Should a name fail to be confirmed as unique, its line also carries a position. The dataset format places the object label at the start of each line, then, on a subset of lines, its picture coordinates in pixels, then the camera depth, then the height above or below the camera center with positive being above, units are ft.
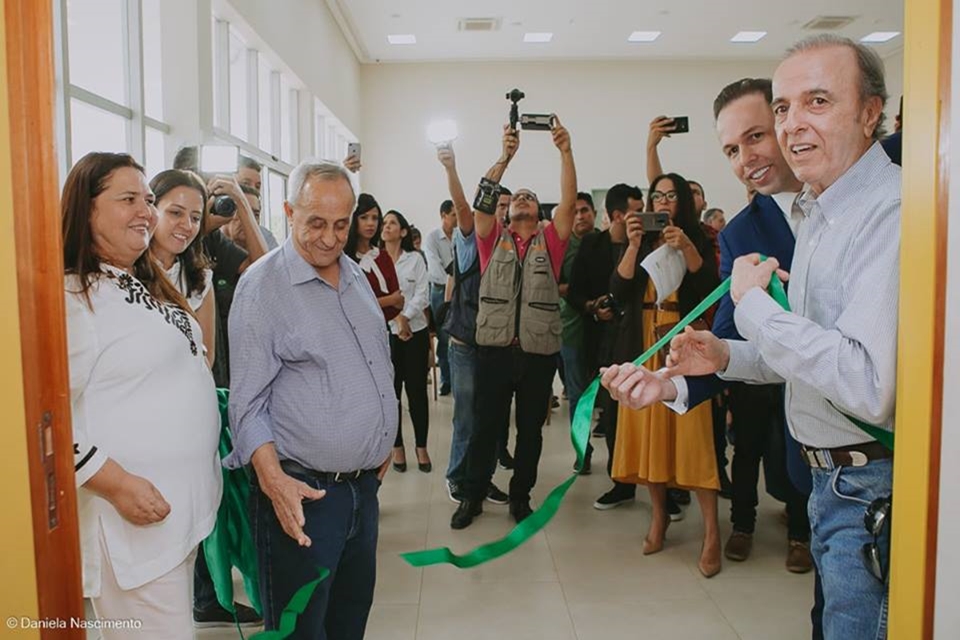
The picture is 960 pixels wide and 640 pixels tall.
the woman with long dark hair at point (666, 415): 11.06 -2.32
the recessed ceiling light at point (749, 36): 39.03 +11.61
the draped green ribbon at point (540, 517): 5.25 -1.83
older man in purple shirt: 6.07 -1.11
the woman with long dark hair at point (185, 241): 8.91 +0.27
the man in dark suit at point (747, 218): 5.43 +0.38
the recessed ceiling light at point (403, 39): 38.95 +11.57
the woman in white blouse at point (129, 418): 5.03 -1.07
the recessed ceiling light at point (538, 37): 38.96 +11.58
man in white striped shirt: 4.11 -0.23
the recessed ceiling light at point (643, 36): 39.11 +11.68
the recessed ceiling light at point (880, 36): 38.58 +11.39
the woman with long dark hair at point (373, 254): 14.65 +0.17
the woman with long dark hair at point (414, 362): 15.92 -2.11
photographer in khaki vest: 12.73 -1.13
